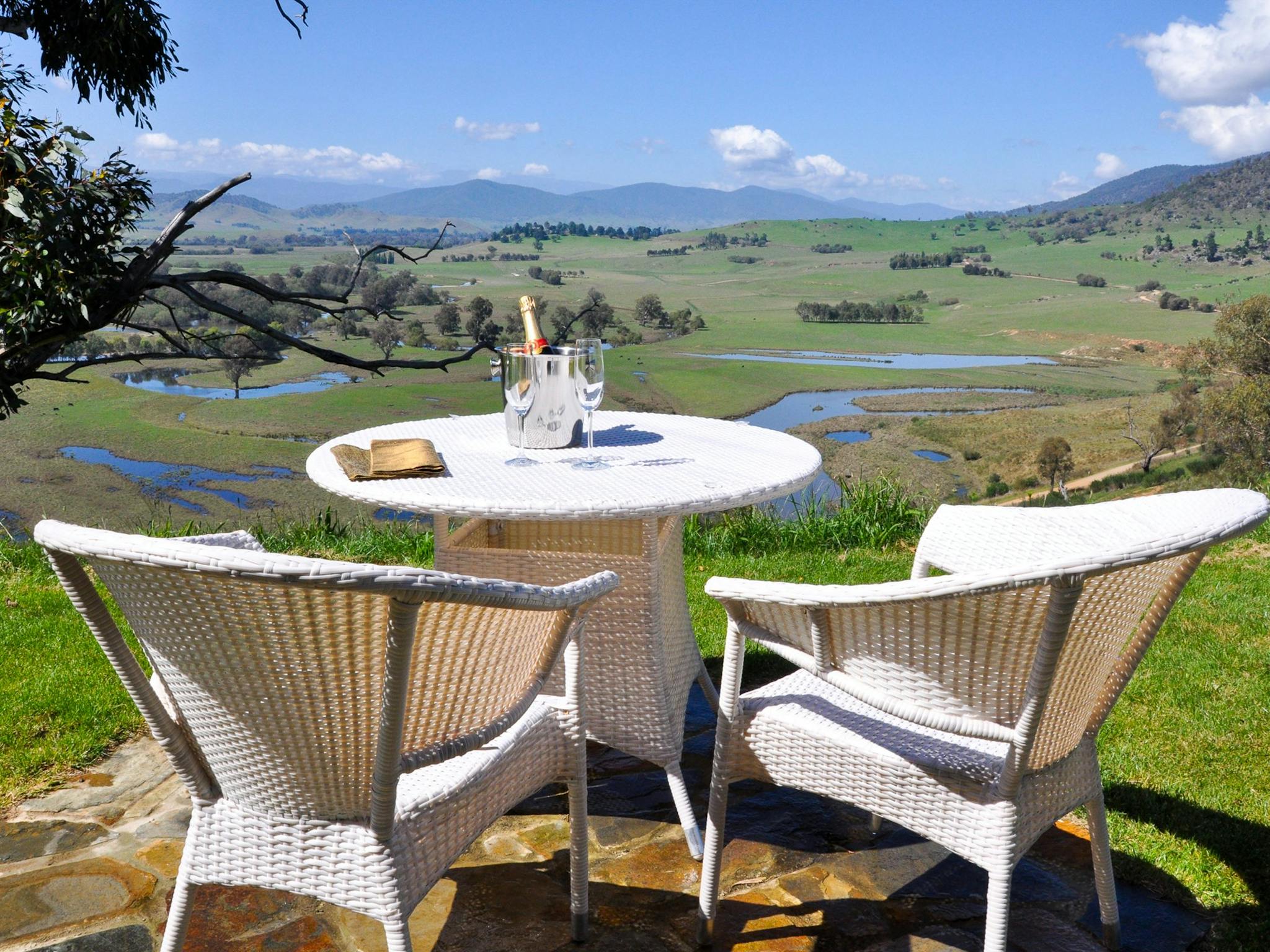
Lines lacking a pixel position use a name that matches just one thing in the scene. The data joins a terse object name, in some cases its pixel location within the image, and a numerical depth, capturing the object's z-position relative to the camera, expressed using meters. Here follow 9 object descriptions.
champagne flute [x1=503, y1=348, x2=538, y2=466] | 1.94
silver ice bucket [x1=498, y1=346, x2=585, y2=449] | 2.00
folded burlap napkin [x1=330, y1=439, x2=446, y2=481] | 1.77
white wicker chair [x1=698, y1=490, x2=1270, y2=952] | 1.09
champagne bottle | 2.02
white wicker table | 1.61
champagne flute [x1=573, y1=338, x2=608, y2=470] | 1.96
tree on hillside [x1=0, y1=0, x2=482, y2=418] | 5.93
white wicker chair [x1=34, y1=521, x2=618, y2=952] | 0.93
